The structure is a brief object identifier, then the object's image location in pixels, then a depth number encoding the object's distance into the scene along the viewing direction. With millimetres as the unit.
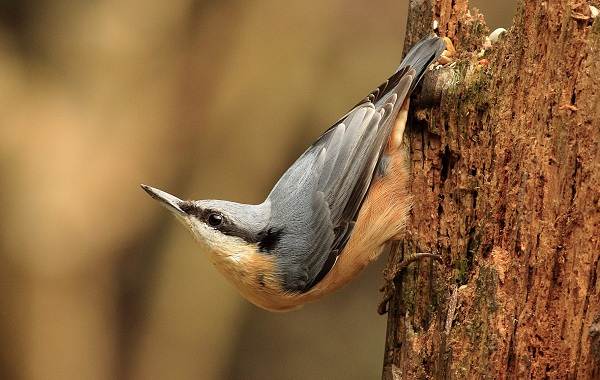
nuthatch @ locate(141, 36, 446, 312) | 7059
